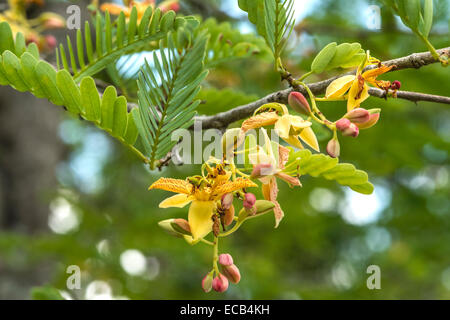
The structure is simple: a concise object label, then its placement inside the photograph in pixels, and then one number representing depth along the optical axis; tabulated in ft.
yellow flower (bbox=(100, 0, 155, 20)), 1.65
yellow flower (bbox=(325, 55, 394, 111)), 1.38
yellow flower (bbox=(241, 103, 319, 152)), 1.36
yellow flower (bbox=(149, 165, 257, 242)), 1.38
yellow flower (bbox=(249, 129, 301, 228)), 1.34
